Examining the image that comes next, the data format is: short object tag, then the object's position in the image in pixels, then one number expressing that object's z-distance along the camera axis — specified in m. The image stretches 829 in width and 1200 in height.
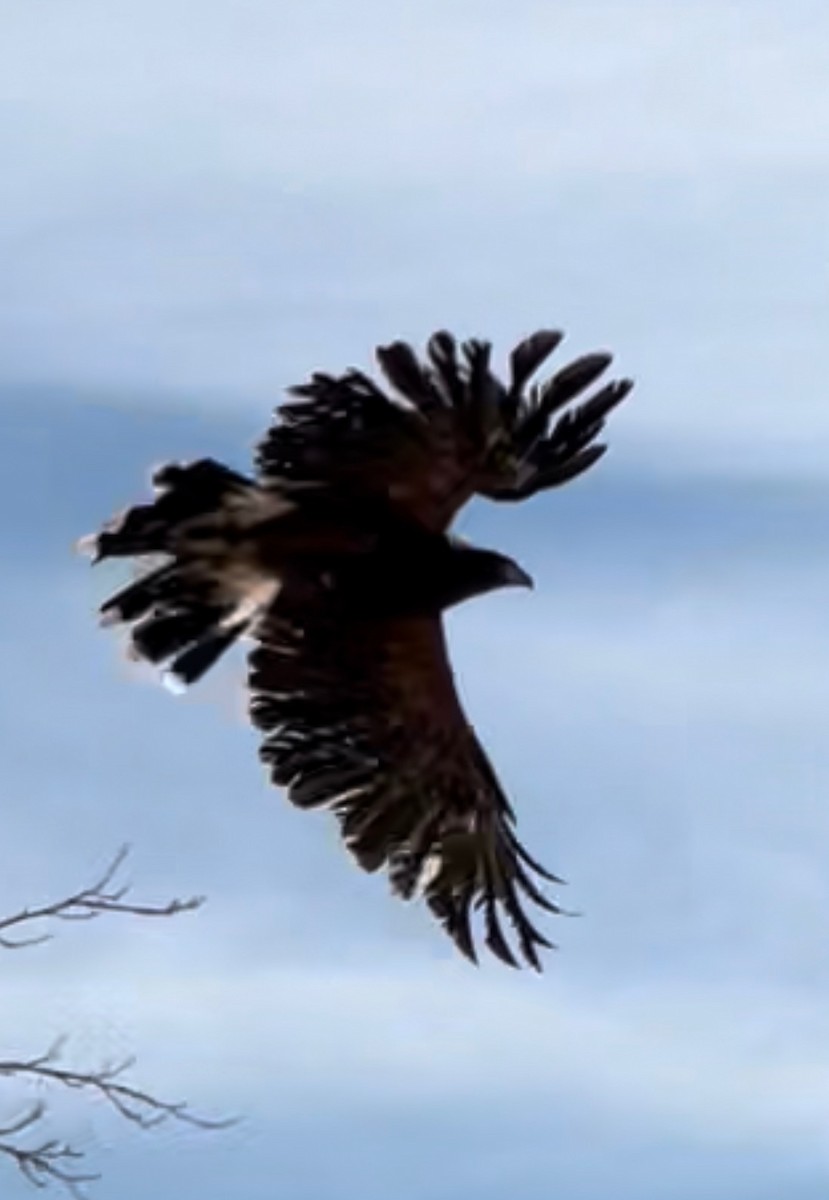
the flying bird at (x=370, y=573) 14.33
